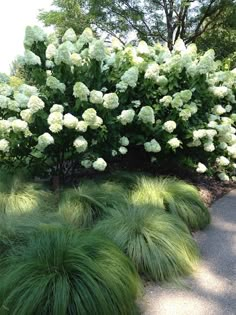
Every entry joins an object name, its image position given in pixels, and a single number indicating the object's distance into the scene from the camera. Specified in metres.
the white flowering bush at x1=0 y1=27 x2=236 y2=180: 3.41
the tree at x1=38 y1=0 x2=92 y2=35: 9.88
